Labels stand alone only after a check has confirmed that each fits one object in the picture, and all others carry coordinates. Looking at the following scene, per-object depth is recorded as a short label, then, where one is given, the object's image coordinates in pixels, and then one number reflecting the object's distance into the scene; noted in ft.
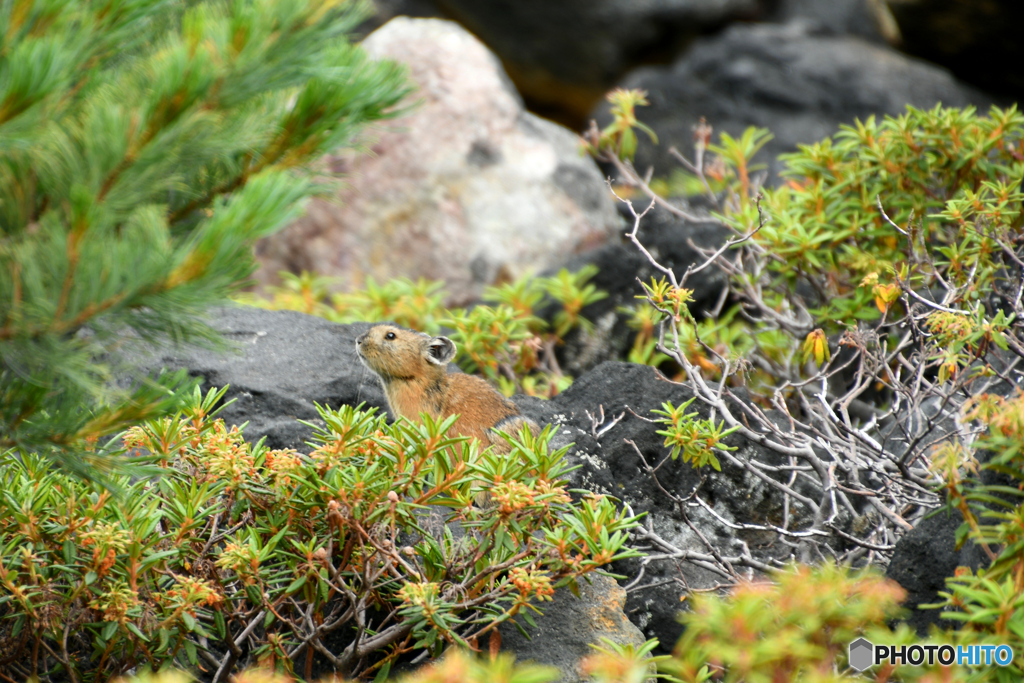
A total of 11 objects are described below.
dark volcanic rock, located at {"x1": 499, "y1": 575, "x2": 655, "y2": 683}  22.89
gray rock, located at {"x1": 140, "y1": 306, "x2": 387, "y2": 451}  30.40
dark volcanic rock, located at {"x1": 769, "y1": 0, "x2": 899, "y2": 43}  87.66
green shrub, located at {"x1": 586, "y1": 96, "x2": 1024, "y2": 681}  15.24
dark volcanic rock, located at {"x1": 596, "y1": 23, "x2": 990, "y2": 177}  72.64
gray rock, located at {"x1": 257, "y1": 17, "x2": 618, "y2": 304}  56.18
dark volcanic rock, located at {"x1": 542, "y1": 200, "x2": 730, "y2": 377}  44.19
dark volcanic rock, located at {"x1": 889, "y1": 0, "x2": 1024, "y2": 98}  64.49
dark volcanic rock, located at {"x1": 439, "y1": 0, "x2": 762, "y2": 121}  91.45
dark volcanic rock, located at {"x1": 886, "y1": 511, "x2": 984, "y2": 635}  20.67
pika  32.76
